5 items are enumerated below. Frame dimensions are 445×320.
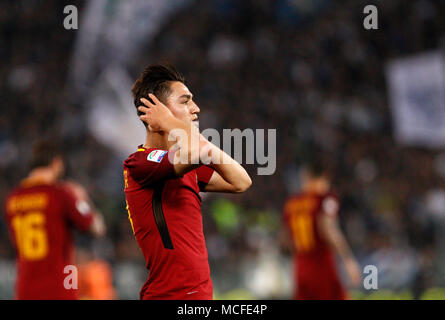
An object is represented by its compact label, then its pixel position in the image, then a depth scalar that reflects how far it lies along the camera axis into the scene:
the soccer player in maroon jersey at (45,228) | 9.66
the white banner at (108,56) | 19.39
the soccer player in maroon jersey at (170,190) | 5.48
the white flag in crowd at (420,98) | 21.80
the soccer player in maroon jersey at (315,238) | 13.31
